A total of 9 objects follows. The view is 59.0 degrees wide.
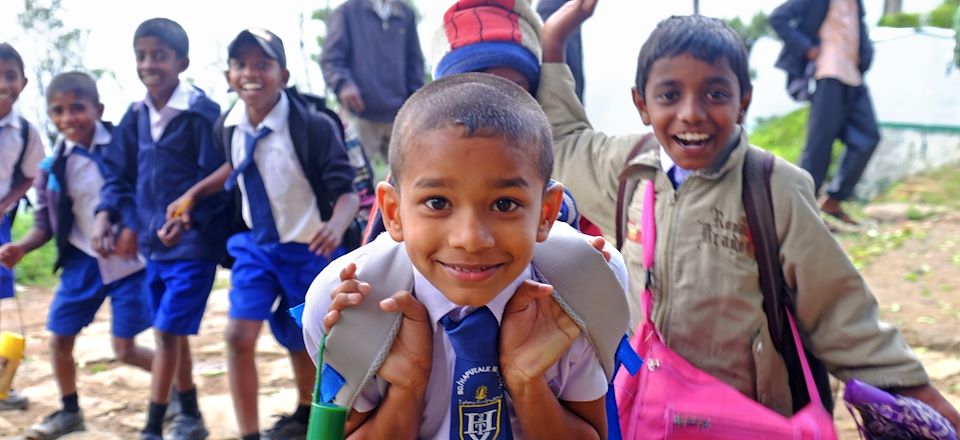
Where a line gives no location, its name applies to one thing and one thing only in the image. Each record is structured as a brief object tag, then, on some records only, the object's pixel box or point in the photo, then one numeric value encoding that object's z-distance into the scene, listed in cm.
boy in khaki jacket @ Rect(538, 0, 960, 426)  190
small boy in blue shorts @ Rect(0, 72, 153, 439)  370
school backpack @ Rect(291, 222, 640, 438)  142
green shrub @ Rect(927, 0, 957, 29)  1094
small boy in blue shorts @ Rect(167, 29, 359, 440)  315
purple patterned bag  177
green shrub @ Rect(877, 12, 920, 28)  1138
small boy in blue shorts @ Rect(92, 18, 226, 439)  336
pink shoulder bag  174
